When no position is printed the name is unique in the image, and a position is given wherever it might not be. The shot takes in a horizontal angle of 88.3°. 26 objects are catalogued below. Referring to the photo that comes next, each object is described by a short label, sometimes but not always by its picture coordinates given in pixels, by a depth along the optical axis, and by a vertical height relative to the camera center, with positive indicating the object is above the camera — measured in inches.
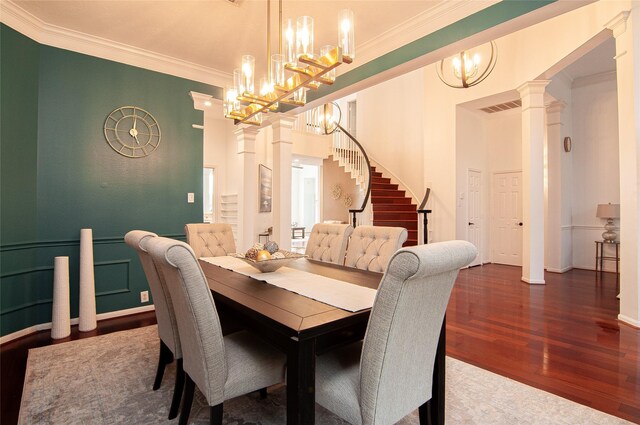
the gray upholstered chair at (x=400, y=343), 42.9 -18.3
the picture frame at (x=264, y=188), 282.2 +24.6
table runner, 60.8 -15.5
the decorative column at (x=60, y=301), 118.9 -31.2
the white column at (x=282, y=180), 180.9 +20.0
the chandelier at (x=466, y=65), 160.9 +74.6
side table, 210.2 -26.2
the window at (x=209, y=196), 305.9 +19.6
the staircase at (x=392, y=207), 252.8 +7.0
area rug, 70.6 -43.4
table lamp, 208.4 +0.4
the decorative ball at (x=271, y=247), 88.7 -8.5
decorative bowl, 81.8 -11.9
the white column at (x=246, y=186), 199.8 +18.3
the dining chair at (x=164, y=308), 69.0 -20.0
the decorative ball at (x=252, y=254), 83.5 -9.8
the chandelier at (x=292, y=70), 71.6 +35.8
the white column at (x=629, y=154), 121.6 +23.4
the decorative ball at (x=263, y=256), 82.1 -10.1
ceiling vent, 243.9 +83.8
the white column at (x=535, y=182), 192.1 +19.7
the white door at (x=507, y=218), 256.8 -1.9
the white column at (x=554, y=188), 231.5 +19.7
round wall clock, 139.9 +37.0
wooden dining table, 47.4 -17.6
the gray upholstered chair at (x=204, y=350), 51.2 -23.0
